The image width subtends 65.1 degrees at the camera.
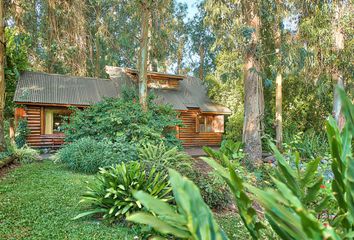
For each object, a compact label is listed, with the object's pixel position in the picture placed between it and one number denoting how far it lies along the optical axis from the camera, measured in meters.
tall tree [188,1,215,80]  31.00
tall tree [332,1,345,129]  10.70
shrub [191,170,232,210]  5.59
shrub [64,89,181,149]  11.07
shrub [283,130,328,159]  9.86
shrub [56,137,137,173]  8.66
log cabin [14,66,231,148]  14.74
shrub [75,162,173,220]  4.38
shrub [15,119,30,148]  14.14
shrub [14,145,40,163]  10.14
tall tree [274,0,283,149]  13.12
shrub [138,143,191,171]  5.96
